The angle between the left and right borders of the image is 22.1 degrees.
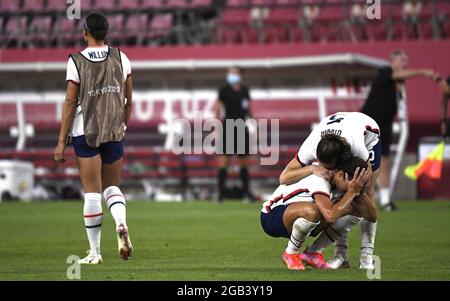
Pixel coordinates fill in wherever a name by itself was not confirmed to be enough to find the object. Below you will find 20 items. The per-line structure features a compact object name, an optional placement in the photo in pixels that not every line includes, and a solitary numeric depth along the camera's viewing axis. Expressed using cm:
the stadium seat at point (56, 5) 2622
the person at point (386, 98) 1599
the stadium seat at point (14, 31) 2567
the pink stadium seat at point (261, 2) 2518
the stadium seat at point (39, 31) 2562
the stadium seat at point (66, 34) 2542
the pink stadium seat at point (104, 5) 2610
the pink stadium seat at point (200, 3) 2527
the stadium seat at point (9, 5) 2647
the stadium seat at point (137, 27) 2503
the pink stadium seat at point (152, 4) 2559
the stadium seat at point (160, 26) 2497
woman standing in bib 893
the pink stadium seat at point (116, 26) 2511
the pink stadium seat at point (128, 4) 2586
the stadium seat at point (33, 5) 2649
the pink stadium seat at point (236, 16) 2503
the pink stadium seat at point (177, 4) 2530
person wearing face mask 1922
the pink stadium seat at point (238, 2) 2544
